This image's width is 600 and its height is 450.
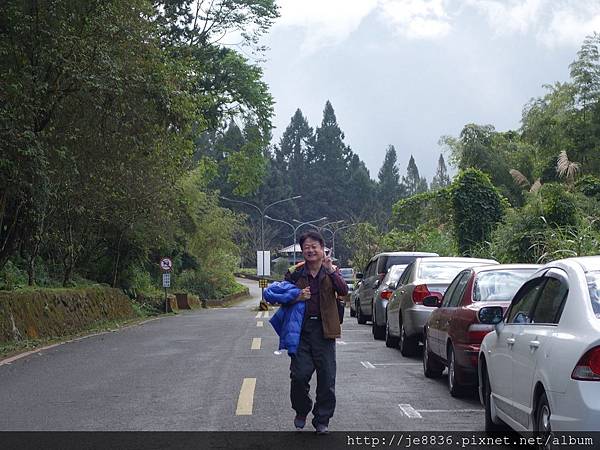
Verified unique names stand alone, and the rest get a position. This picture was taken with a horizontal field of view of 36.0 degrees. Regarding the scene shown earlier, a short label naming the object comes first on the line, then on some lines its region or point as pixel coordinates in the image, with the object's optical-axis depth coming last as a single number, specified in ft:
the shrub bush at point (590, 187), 114.01
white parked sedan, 18.20
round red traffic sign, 132.87
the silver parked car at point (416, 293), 46.85
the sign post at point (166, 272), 131.95
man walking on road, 26.58
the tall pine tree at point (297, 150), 394.11
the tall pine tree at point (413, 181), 424.46
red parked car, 33.19
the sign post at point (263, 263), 173.58
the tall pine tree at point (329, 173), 382.42
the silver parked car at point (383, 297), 60.95
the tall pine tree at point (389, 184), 395.55
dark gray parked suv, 69.87
